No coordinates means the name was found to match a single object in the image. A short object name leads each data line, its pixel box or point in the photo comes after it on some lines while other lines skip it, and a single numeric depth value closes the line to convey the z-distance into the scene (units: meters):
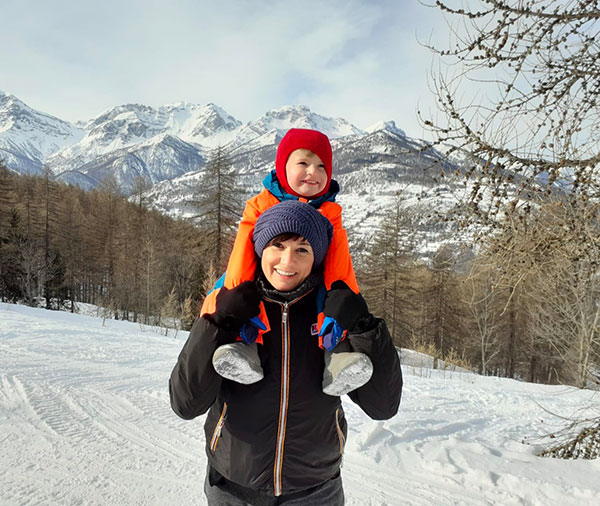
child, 1.38
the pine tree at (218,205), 21.98
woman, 1.50
